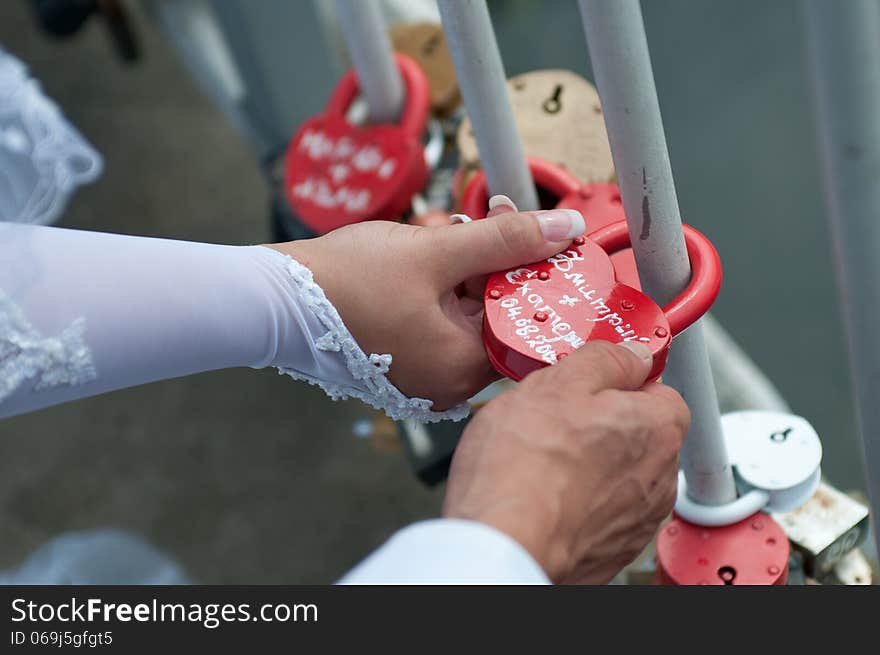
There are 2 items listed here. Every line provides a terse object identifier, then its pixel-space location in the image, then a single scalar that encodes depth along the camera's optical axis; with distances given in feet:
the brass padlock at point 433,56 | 2.81
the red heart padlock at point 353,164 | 2.60
